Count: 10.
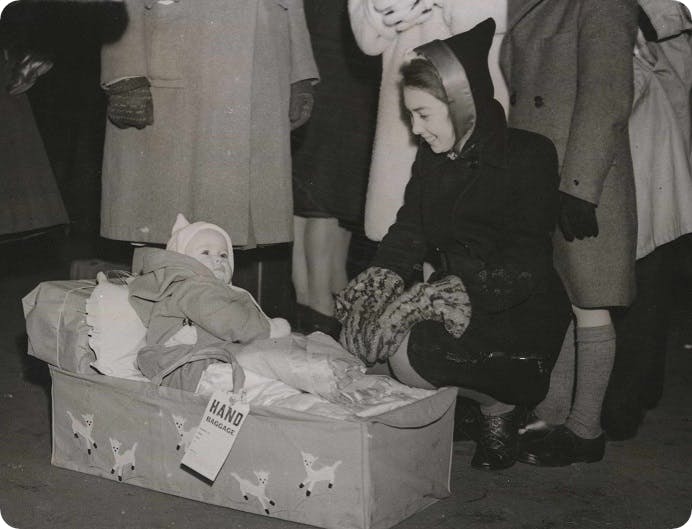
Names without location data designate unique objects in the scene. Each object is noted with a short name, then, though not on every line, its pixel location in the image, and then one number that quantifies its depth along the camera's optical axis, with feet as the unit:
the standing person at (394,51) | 10.64
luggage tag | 8.50
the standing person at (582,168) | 9.59
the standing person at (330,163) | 12.21
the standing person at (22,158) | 12.35
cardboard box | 8.18
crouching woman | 9.33
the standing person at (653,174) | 10.61
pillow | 9.53
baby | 9.50
